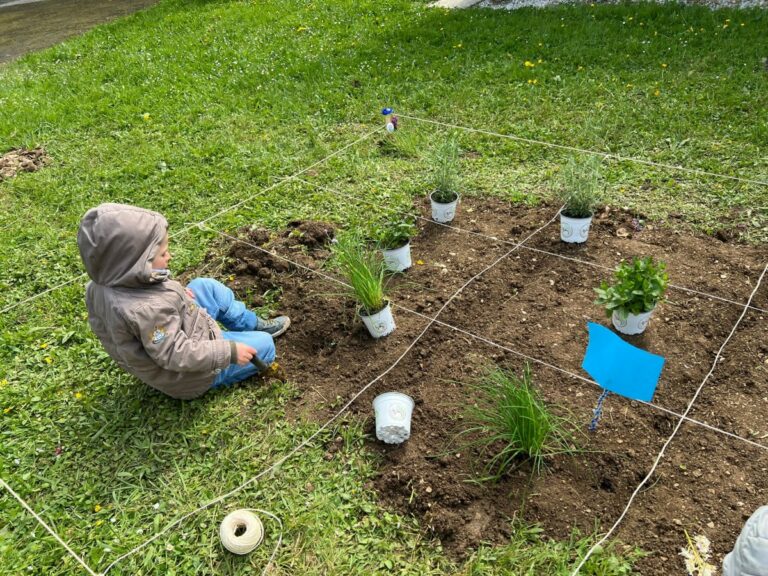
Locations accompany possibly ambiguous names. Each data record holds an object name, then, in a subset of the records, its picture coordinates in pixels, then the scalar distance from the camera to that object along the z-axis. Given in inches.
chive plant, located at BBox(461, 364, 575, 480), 85.4
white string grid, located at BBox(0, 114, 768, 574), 89.8
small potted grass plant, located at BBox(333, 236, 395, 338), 111.7
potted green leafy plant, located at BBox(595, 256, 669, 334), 101.0
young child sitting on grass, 87.4
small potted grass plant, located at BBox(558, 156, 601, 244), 128.1
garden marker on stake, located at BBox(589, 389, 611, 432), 86.4
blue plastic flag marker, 80.0
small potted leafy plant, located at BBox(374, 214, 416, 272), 126.0
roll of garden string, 83.1
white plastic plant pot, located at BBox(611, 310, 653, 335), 104.7
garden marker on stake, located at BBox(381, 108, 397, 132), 170.4
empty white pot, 93.3
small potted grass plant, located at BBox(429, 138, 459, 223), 141.2
